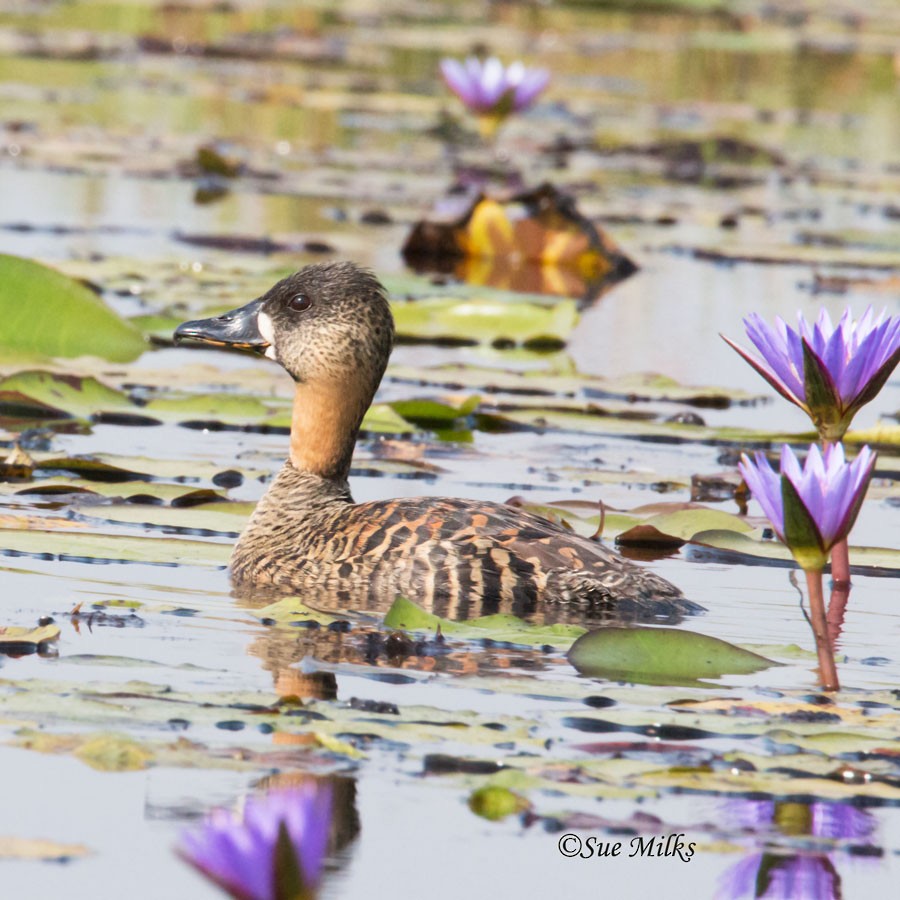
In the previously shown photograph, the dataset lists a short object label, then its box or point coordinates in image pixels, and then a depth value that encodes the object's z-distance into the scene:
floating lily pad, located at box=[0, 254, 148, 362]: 17.31
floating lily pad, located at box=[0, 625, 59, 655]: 10.30
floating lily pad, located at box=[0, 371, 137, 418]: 16.14
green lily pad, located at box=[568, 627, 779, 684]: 10.59
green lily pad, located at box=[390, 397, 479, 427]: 16.83
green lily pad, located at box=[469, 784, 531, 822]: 8.33
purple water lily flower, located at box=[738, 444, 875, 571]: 9.37
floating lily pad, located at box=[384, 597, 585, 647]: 11.05
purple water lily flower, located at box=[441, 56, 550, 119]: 31.91
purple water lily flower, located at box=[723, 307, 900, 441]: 10.97
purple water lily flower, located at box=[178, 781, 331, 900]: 5.57
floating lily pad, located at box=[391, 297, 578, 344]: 20.56
